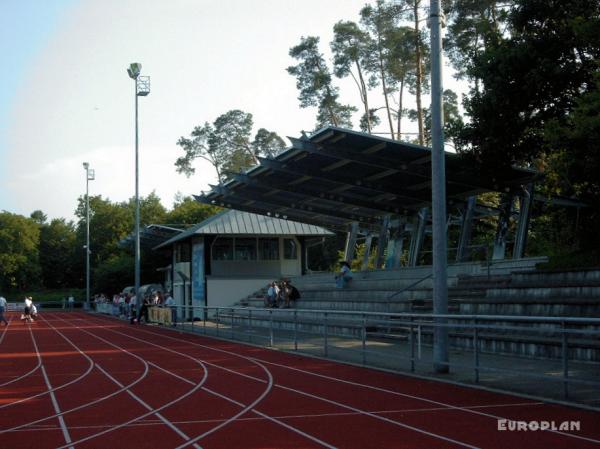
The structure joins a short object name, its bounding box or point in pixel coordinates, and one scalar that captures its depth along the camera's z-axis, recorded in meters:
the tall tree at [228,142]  68.69
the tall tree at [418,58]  40.28
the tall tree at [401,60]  41.06
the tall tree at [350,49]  45.72
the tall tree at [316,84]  49.44
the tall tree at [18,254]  108.44
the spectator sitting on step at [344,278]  32.06
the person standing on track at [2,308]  45.69
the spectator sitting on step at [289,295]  32.44
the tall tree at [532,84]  18.66
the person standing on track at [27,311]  49.19
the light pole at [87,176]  75.06
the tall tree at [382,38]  42.81
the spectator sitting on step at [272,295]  33.31
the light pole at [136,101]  42.66
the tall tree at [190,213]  77.12
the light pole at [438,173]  15.02
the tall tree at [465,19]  33.41
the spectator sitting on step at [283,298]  32.97
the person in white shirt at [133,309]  43.72
